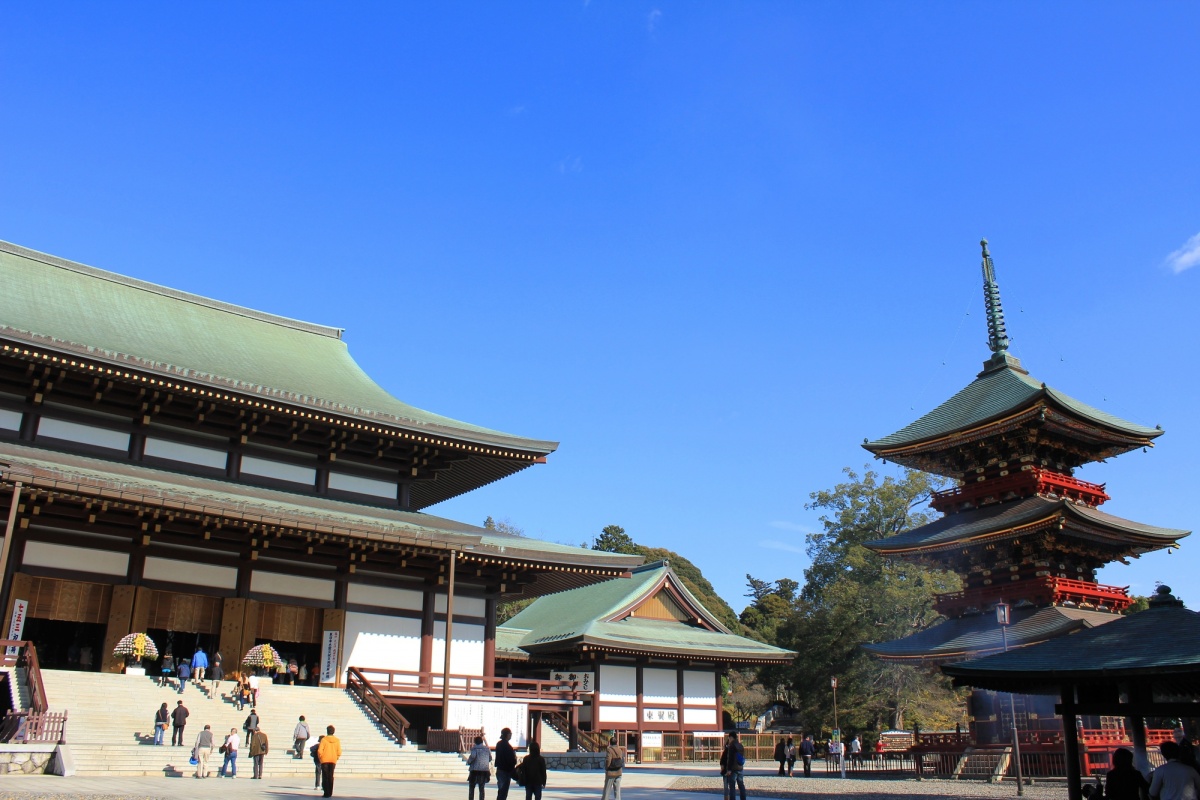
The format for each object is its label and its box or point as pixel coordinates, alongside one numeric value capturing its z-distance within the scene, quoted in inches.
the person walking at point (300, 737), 775.1
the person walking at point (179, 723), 745.0
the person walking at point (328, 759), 601.9
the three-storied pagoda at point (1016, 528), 1220.5
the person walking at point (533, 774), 538.6
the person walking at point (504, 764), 559.2
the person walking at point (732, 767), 670.5
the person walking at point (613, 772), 614.2
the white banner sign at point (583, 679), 1443.2
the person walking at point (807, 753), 1203.2
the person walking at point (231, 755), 711.1
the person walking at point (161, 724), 738.8
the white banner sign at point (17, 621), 843.4
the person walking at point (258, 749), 715.4
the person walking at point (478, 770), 576.4
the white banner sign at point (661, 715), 1481.3
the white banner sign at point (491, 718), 1008.2
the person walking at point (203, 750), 697.0
